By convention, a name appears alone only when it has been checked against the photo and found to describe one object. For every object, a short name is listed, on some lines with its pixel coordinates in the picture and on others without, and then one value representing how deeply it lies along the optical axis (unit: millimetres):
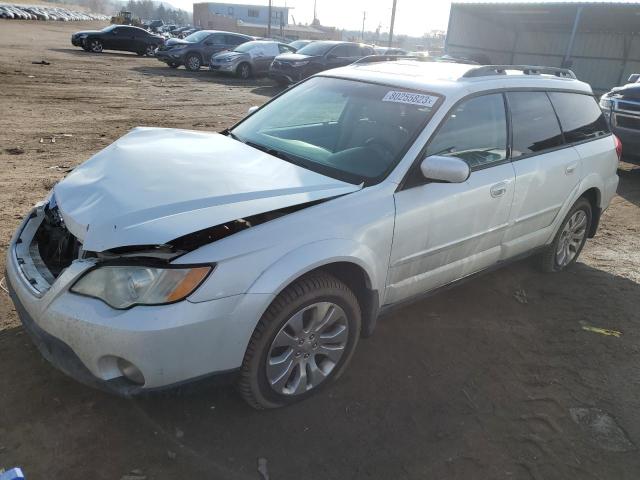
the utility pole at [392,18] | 31728
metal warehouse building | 22031
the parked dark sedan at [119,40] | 24312
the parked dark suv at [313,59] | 16031
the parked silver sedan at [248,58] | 19031
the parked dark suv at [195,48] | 20547
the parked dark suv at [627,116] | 7684
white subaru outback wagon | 2246
